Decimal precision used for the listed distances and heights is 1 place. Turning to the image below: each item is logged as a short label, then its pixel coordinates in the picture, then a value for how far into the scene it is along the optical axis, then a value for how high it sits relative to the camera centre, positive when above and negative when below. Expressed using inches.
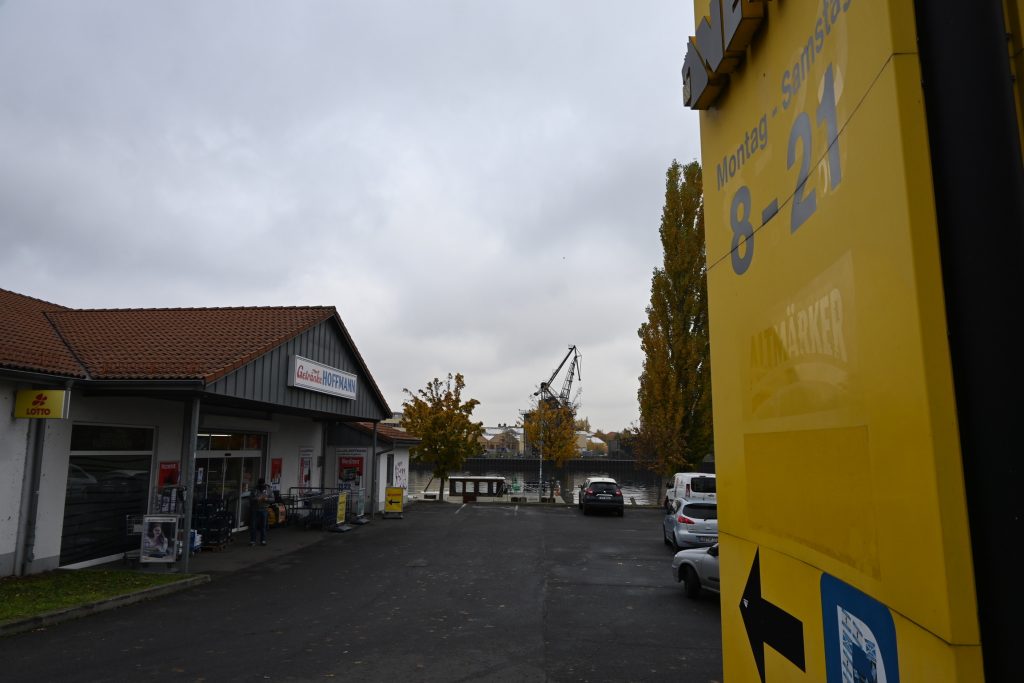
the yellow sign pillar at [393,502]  976.9 -69.1
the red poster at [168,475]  618.6 -18.0
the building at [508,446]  2708.7 +46.3
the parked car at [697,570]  427.8 -76.9
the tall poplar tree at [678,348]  1234.6 +203.4
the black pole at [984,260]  56.7 +17.8
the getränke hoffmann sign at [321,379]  657.6 +84.5
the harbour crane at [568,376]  2684.5 +333.3
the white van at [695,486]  856.9 -42.1
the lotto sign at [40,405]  456.4 +35.7
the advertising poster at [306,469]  925.0 -19.2
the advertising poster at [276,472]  839.1 -20.8
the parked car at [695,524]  588.1 -63.1
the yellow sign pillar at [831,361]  60.6 +11.2
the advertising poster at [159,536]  506.6 -61.4
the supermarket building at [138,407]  468.1 +45.2
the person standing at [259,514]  673.0 -59.5
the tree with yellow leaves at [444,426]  1229.7 +54.3
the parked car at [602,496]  1055.6 -66.7
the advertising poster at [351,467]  1000.2 -17.6
